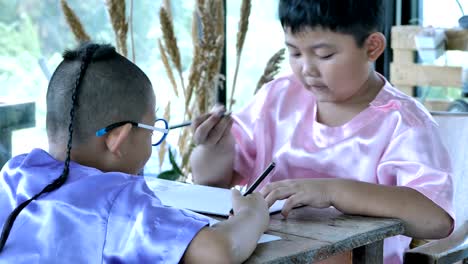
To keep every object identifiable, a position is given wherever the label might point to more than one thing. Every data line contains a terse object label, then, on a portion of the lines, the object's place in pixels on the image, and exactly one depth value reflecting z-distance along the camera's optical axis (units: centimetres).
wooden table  134
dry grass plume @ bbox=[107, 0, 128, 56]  309
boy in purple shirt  128
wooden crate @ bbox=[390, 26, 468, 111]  463
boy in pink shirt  164
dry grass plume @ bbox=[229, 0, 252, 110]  341
